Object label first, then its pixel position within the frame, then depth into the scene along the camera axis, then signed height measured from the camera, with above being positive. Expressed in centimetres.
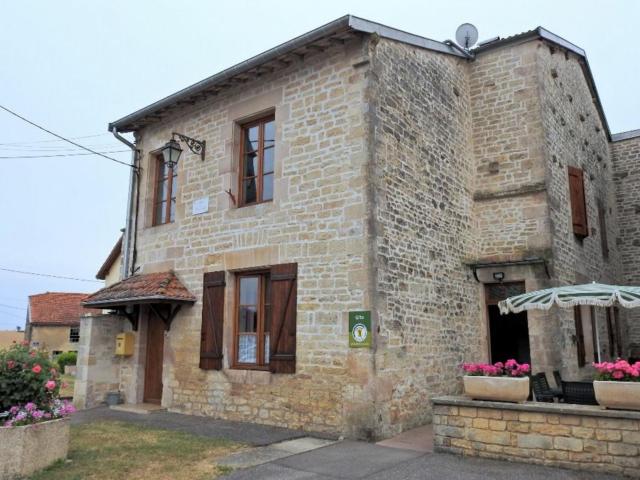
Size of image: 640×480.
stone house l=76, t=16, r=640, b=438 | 723 +171
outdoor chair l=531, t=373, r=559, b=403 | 666 -77
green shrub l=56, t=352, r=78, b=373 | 2402 -114
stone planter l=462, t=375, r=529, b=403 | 549 -60
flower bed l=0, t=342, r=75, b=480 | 507 -81
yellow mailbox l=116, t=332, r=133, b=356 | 998 -19
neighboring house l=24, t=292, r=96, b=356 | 3095 +68
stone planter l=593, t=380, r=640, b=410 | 488 -60
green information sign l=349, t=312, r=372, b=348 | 675 +3
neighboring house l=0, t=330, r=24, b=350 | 3991 -10
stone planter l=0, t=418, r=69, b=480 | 504 -112
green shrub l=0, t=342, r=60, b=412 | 545 -48
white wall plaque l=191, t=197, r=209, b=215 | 926 +226
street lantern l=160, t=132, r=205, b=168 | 920 +329
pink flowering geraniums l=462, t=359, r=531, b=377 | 568 -42
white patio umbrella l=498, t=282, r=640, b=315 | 596 +40
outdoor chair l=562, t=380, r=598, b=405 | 608 -72
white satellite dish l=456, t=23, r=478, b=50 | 1073 +604
